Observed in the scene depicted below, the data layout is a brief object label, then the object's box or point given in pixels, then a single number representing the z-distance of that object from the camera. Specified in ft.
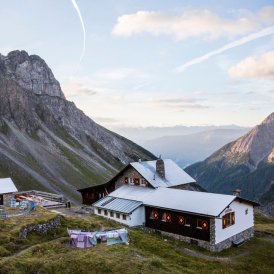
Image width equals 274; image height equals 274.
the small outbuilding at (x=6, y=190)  199.82
